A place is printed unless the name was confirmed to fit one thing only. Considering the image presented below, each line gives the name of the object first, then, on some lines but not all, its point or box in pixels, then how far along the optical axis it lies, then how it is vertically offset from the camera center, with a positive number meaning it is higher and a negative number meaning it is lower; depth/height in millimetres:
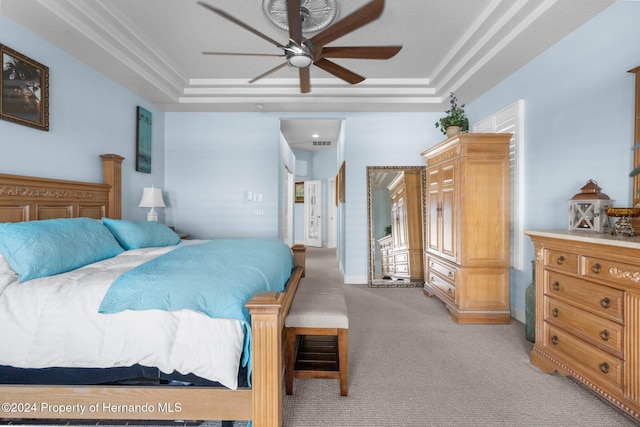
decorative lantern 1938 +31
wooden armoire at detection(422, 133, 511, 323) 2877 -141
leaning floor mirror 4277 -159
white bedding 1299 -575
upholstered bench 1736 -723
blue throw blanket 1327 -358
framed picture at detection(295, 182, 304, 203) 8836 +728
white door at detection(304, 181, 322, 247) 8492 +90
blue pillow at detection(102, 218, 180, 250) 2463 -168
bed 1266 -848
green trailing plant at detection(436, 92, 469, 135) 3305 +1116
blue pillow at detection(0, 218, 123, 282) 1549 -184
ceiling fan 1720 +1249
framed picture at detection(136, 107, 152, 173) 3693 +1017
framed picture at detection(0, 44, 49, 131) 2135 +1013
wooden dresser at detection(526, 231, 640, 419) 1460 -587
